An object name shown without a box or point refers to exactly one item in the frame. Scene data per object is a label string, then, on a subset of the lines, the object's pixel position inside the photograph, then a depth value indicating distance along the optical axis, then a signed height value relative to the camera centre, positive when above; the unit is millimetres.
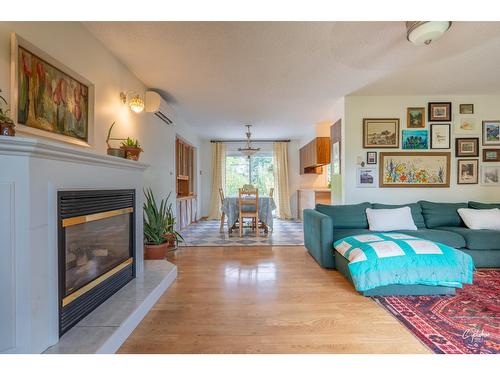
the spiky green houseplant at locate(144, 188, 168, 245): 3037 -501
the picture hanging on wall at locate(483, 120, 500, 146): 3684 +798
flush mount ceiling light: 1836 +1195
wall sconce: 2860 +995
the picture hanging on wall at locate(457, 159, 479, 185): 3711 +229
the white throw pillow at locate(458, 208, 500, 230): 2938 -395
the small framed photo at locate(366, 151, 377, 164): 3768 +447
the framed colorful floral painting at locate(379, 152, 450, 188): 3725 +260
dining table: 4785 -456
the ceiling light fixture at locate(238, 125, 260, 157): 5809 +853
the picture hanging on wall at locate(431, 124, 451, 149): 3705 +743
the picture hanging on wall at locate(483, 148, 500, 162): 3691 +483
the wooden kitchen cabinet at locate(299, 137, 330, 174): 5492 +756
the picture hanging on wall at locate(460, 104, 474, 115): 3703 +1164
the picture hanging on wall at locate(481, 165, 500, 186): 3705 +183
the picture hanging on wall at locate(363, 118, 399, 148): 3742 +813
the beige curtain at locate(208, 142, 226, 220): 7266 +451
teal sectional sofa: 2762 -532
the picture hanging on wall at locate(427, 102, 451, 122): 3703 +1120
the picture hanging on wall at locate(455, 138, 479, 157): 3686 +589
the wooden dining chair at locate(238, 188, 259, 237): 4637 -400
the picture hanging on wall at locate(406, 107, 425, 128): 3738 +1053
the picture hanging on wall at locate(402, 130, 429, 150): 3717 +702
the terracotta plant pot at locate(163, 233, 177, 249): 3502 -785
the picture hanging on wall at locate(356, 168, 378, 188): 3766 +140
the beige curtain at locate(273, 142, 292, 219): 7387 +305
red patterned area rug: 1425 -924
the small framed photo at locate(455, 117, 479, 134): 3701 +908
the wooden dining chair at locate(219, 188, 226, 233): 5035 -759
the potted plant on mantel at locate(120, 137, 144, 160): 2367 +356
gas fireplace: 1402 -445
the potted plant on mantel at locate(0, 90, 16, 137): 1138 +282
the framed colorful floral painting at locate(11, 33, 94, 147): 1488 +639
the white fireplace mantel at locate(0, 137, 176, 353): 1094 -260
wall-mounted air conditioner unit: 3406 +1185
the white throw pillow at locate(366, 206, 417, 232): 3035 -417
